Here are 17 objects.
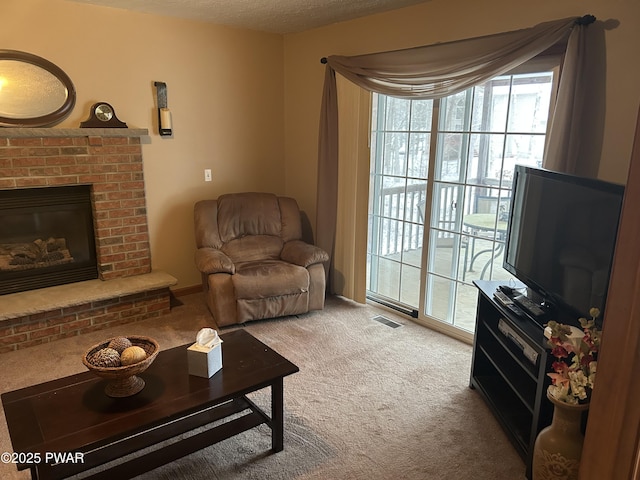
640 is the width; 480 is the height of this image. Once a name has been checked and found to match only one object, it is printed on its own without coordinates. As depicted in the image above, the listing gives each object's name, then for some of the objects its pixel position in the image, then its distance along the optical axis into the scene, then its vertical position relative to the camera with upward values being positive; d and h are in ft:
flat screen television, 6.49 -1.42
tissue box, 6.84 -3.20
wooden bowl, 5.99 -2.97
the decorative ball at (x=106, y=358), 6.07 -2.86
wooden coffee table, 5.60 -3.52
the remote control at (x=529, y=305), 7.65 -2.66
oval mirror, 10.82 +1.01
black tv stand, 6.93 -3.89
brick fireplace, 10.95 -2.53
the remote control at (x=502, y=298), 8.17 -2.70
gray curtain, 8.27 +1.48
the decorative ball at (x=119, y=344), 6.42 -2.83
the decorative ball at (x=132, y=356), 6.17 -2.85
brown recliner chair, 11.92 -3.25
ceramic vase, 6.07 -3.85
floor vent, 12.41 -4.75
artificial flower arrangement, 5.78 -2.65
